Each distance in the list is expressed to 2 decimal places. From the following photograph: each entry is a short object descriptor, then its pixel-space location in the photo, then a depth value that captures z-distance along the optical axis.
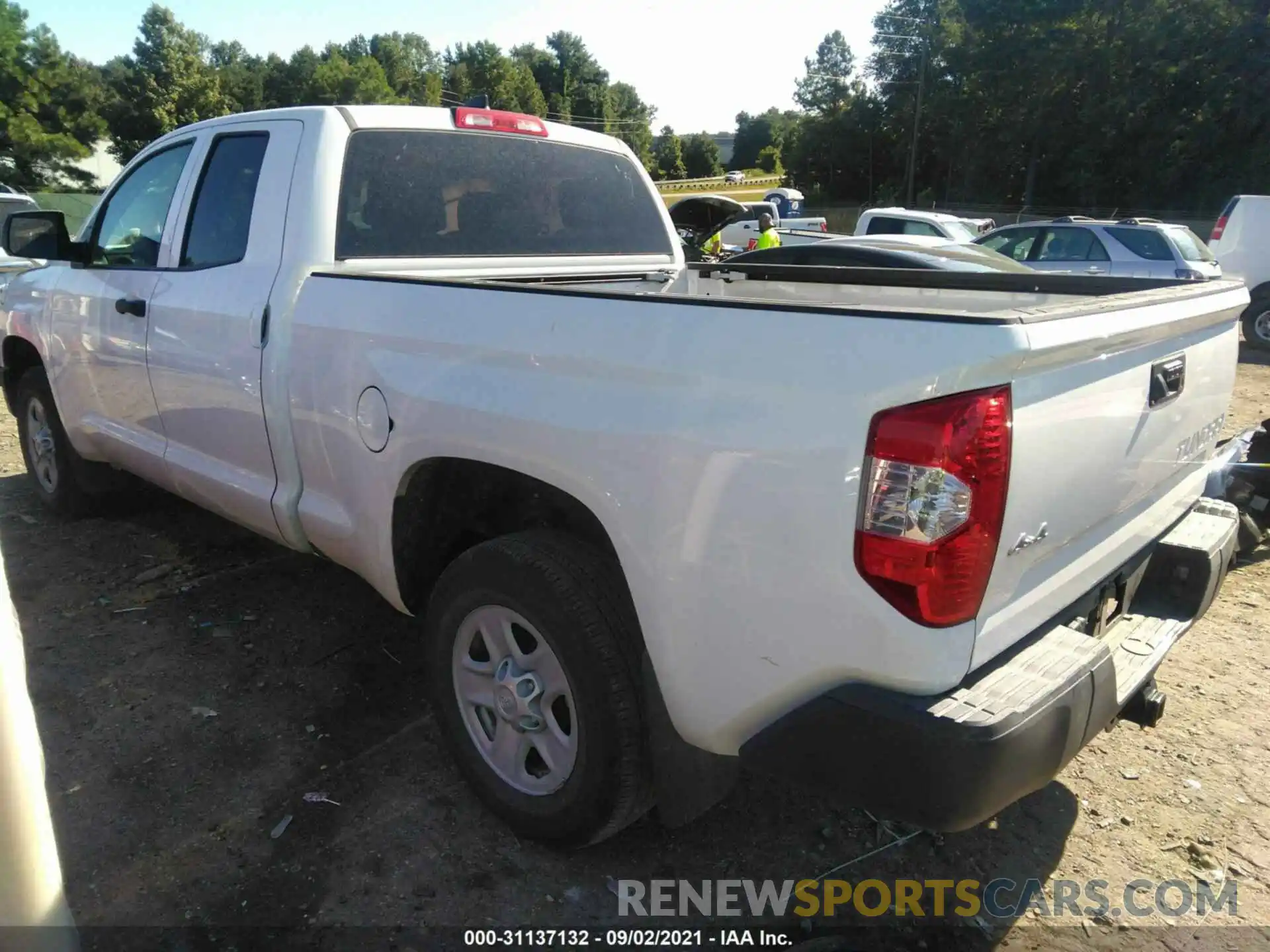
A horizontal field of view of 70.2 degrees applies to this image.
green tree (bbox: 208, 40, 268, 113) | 64.12
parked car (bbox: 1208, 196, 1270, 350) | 12.62
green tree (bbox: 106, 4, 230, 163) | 53.66
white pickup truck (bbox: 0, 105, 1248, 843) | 1.69
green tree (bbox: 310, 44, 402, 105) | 65.88
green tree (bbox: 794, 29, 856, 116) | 64.06
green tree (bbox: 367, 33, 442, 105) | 84.94
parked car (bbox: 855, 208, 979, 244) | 13.70
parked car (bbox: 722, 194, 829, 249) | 23.55
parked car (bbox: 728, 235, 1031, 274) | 8.51
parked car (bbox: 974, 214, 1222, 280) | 11.74
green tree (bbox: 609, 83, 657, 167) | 95.89
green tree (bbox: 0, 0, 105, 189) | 43.38
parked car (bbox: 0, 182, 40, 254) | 12.14
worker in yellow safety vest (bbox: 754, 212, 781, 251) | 12.87
